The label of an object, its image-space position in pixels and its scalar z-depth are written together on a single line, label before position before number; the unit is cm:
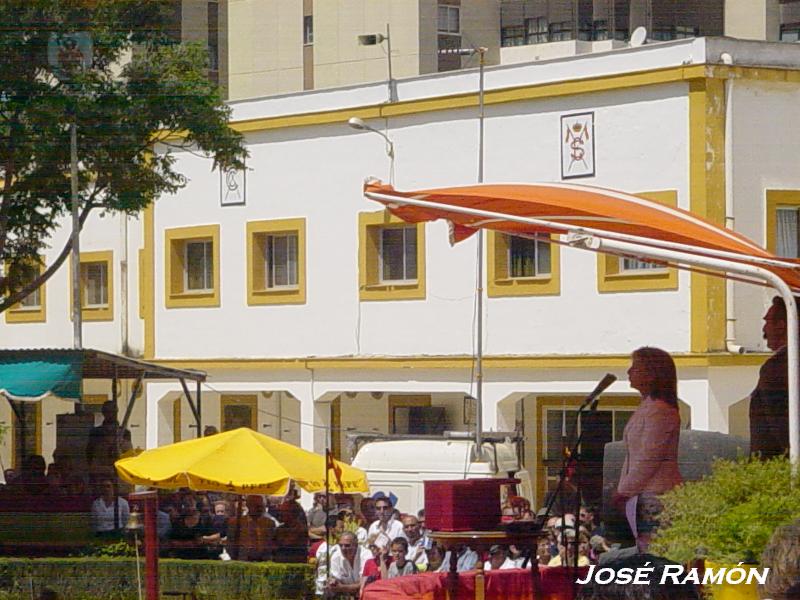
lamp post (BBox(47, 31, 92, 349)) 983
